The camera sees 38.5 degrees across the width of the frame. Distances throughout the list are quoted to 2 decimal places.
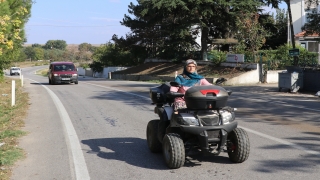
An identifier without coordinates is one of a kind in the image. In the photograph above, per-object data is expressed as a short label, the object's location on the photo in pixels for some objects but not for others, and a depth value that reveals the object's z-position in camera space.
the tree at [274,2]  36.47
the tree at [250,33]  32.31
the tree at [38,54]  162.38
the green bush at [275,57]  30.94
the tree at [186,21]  34.25
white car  76.81
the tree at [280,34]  50.81
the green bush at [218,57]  35.47
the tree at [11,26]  17.77
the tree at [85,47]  156.57
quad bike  6.62
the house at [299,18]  46.53
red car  31.38
